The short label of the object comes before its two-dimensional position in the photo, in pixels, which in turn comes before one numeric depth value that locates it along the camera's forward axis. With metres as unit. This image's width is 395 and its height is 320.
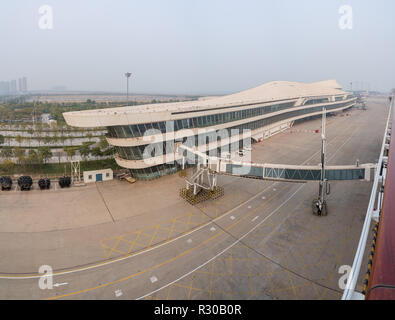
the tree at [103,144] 37.55
